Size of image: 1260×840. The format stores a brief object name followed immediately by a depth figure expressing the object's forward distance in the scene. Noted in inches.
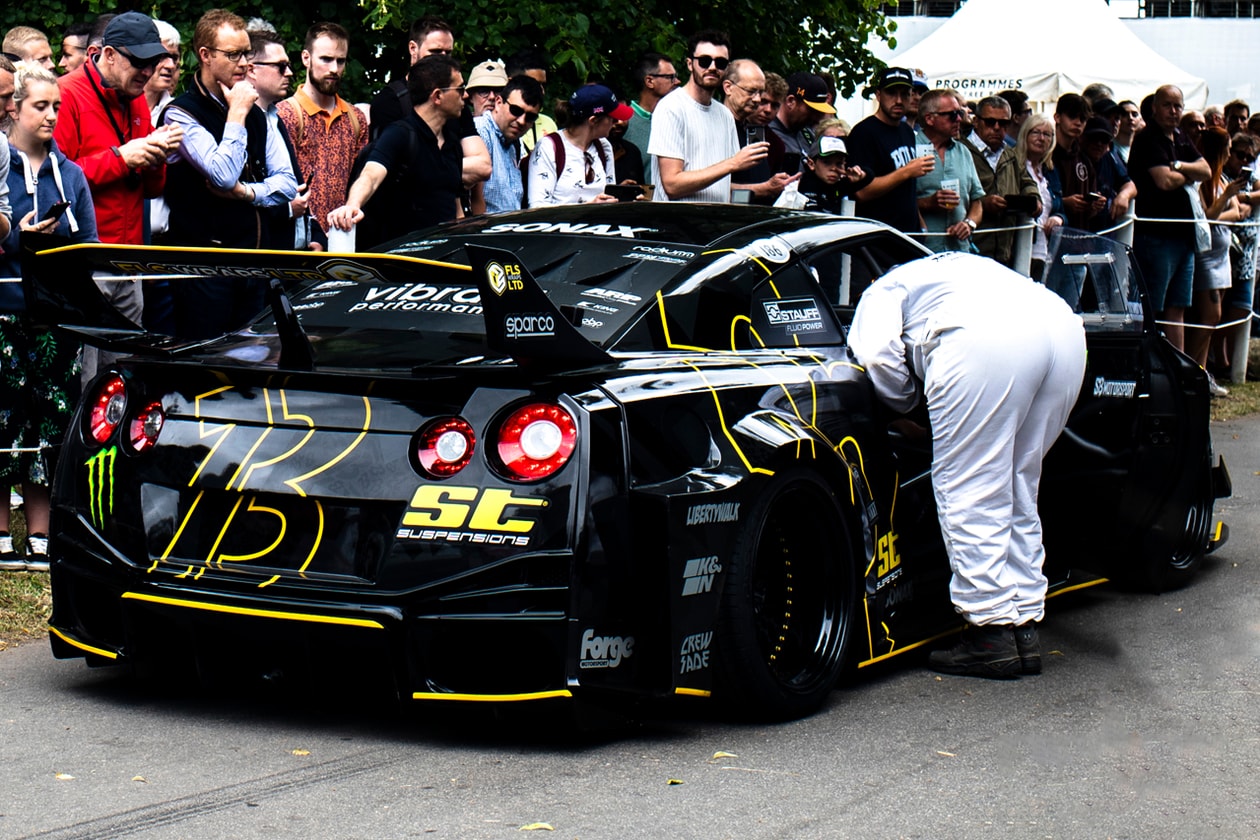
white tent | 901.2
